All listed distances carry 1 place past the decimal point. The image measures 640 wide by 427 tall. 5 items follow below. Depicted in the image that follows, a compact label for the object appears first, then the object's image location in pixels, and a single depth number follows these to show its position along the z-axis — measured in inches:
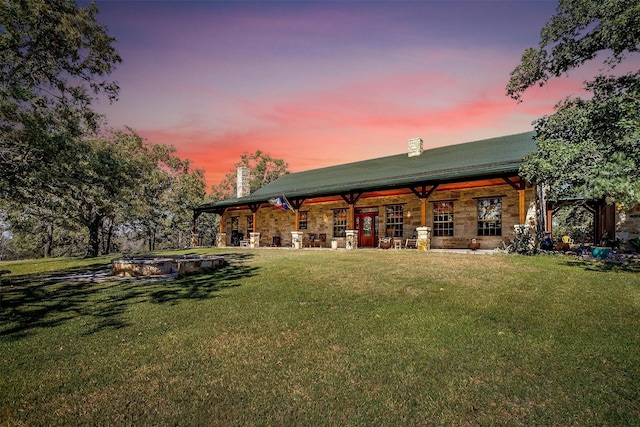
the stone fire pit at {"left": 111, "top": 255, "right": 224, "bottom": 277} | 364.8
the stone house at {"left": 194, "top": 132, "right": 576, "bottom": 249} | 543.4
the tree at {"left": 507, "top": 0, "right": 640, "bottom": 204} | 301.4
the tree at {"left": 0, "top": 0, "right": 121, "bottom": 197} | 335.6
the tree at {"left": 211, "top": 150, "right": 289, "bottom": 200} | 1585.9
